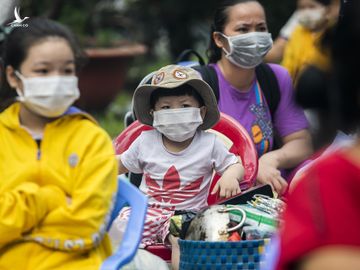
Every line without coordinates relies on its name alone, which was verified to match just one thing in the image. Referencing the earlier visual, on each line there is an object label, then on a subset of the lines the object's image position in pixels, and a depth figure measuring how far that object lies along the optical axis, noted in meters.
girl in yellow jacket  5.34
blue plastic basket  5.84
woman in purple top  8.30
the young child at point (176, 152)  6.99
